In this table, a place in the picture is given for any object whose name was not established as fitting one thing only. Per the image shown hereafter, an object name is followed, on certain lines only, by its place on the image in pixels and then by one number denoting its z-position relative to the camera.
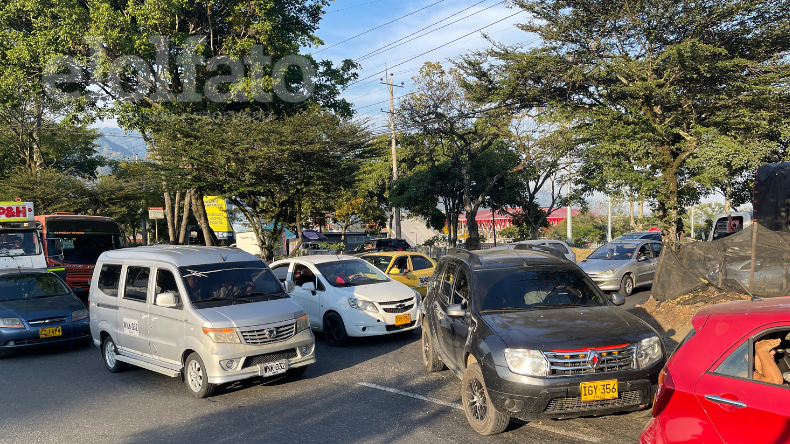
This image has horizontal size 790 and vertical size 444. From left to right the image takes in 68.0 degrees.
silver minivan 7.24
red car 3.11
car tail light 3.56
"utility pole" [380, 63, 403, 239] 33.42
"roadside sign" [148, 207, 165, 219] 28.73
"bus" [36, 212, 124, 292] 19.58
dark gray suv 5.20
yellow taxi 13.88
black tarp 14.16
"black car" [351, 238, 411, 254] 30.53
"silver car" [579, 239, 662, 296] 16.11
